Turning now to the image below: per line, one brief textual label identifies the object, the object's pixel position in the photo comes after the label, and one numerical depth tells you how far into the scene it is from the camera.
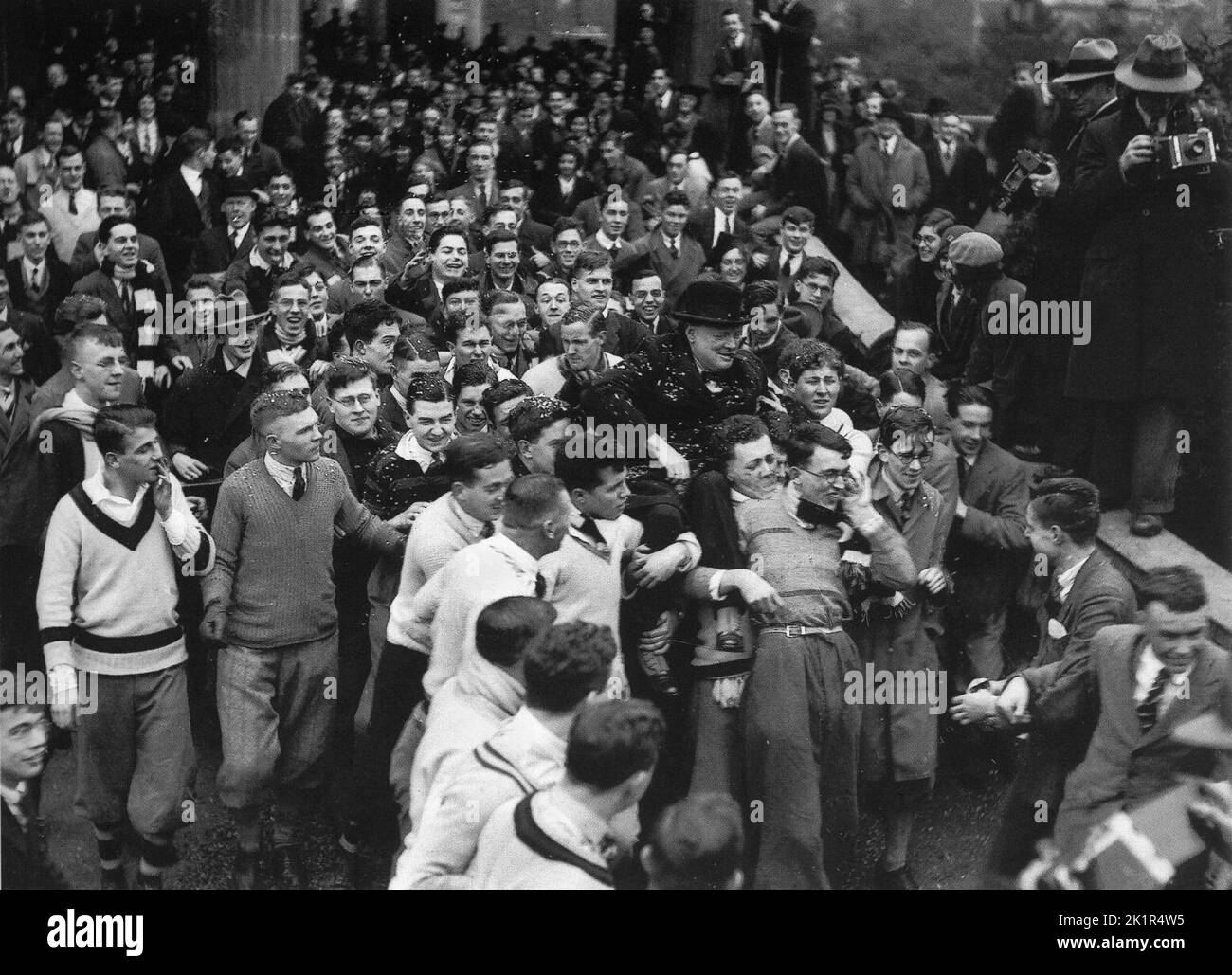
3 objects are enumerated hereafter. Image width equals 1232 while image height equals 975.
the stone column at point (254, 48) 5.76
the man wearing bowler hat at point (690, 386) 5.50
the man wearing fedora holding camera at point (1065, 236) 5.83
